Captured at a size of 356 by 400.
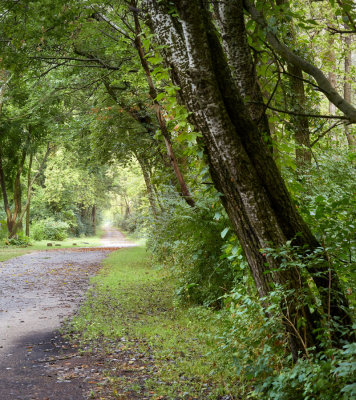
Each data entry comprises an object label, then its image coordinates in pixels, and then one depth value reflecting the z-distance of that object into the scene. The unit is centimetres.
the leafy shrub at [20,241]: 2930
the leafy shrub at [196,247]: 823
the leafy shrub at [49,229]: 3844
